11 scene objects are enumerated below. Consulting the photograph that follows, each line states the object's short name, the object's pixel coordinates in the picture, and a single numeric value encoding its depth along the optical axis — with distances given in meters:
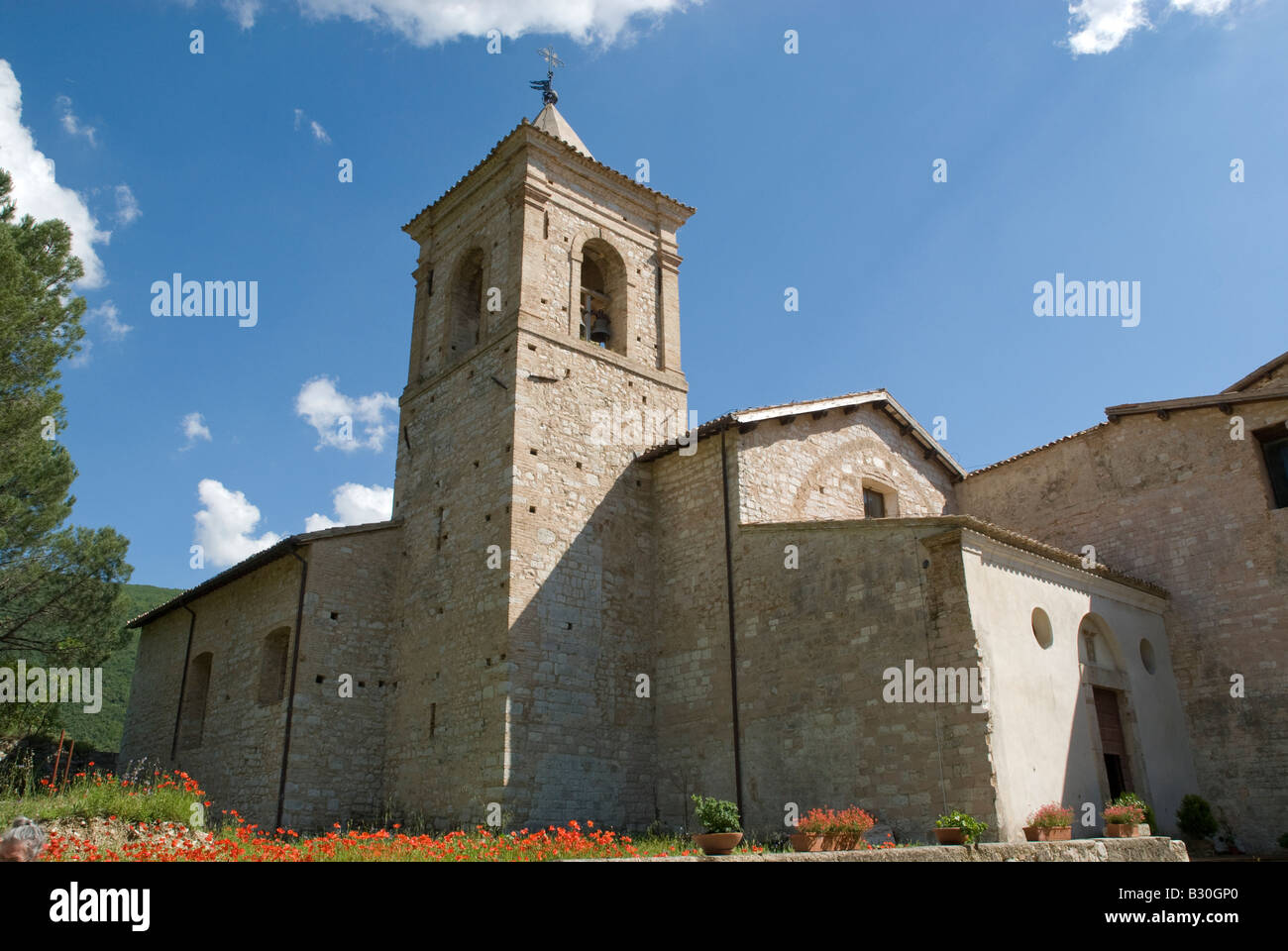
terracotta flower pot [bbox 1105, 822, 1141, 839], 11.66
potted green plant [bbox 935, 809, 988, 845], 9.79
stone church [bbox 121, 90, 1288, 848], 12.70
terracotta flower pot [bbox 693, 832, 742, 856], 9.23
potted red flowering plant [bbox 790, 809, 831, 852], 9.95
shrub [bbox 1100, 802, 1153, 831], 11.76
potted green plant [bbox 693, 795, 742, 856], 9.25
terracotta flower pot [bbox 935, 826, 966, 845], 9.78
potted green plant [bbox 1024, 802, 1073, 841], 10.89
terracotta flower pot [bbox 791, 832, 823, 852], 9.93
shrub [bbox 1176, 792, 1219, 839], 14.09
